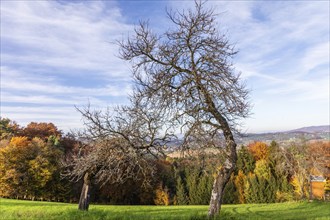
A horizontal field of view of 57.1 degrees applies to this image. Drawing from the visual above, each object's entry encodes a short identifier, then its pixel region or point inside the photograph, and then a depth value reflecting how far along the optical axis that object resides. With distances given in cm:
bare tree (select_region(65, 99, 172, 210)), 1028
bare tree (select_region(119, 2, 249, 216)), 943
